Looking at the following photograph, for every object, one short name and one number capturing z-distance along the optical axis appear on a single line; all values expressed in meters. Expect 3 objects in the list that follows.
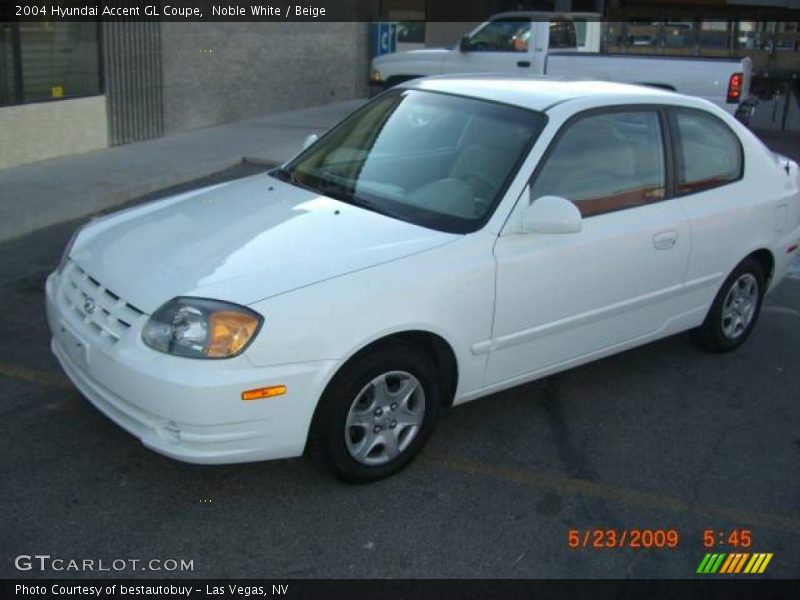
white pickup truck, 10.90
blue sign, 16.55
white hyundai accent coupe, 3.24
